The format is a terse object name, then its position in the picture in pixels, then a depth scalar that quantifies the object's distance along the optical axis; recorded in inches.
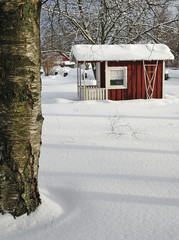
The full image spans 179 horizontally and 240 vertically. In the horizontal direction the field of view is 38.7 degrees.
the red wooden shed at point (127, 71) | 543.2
